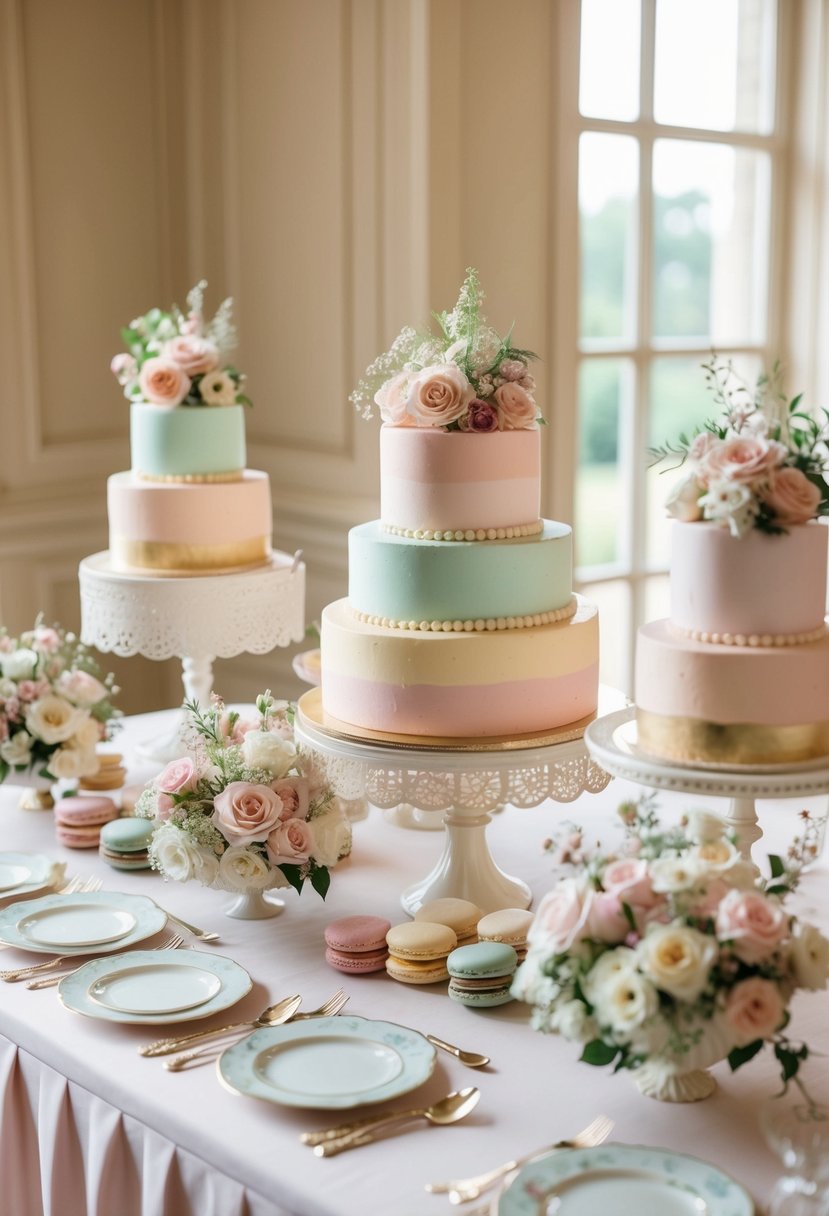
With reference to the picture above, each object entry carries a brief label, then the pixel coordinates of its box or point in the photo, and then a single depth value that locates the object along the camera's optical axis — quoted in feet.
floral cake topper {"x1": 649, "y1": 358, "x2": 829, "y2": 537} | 6.11
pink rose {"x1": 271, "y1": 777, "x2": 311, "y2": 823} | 7.34
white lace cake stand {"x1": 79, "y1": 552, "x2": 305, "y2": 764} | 10.09
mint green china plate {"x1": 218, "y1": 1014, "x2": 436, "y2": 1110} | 5.64
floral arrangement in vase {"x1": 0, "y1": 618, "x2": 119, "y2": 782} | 9.17
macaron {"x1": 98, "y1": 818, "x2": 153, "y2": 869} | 8.30
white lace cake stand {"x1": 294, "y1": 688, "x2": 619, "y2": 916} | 7.19
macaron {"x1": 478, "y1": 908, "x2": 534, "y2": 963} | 6.95
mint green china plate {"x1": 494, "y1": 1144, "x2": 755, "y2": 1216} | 4.90
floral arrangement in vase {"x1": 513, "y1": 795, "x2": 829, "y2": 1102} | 5.17
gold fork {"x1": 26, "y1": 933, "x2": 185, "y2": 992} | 6.82
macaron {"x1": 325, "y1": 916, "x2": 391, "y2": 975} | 6.95
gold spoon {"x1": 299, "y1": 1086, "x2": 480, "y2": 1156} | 5.39
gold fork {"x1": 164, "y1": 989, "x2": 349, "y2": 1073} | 6.02
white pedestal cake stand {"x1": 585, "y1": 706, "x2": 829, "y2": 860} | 6.07
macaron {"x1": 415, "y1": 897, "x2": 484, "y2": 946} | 7.16
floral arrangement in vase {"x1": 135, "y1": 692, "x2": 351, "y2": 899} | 7.25
